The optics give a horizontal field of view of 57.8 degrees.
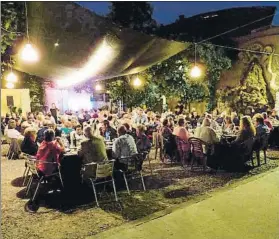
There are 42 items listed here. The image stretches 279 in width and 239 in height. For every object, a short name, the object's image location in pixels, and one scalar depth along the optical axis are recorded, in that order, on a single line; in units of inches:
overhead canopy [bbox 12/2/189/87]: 152.2
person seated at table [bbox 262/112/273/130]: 281.4
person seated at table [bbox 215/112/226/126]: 350.5
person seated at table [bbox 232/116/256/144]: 227.5
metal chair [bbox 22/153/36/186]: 175.4
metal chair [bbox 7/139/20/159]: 293.0
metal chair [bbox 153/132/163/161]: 269.6
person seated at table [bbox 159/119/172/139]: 251.3
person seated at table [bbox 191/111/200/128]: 371.1
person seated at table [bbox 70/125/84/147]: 222.6
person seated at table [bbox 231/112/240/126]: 327.6
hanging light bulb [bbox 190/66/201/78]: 269.9
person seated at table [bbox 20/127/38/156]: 203.6
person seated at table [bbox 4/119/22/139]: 291.3
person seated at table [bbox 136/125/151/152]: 223.0
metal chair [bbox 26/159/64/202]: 169.9
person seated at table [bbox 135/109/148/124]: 367.6
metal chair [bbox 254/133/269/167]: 236.9
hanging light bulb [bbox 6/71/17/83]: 320.0
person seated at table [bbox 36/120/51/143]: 255.2
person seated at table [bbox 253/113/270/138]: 238.9
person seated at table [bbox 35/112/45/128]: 326.8
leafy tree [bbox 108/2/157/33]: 425.2
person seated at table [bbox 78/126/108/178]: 173.7
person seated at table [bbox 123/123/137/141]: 271.2
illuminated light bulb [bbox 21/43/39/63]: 175.1
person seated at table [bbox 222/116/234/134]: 277.5
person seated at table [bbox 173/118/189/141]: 233.3
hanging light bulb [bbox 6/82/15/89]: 436.1
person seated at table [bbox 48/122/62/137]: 265.0
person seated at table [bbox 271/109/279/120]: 359.9
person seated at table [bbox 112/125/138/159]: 186.2
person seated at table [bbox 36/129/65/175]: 170.6
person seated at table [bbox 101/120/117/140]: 255.4
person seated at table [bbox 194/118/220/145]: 228.2
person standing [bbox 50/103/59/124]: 470.0
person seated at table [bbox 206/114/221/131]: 287.9
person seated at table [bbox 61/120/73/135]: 269.6
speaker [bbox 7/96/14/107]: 525.6
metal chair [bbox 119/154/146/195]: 184.9
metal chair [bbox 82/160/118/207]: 161.8
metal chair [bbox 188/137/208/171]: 222.0
